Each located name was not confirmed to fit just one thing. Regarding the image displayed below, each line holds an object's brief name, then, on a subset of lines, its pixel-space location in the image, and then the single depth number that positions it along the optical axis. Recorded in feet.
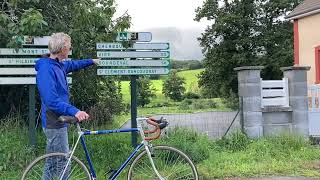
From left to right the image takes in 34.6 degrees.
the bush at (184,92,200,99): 155.03
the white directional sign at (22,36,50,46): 27.89
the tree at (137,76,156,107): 118.62
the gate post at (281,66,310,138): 36.35
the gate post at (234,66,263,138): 34.76
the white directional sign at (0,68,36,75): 28.07
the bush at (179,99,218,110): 112.27
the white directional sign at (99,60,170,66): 28.76
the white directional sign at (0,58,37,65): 27.96
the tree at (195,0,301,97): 146.20
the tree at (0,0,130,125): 25.46
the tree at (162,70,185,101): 150.82
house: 73.77
